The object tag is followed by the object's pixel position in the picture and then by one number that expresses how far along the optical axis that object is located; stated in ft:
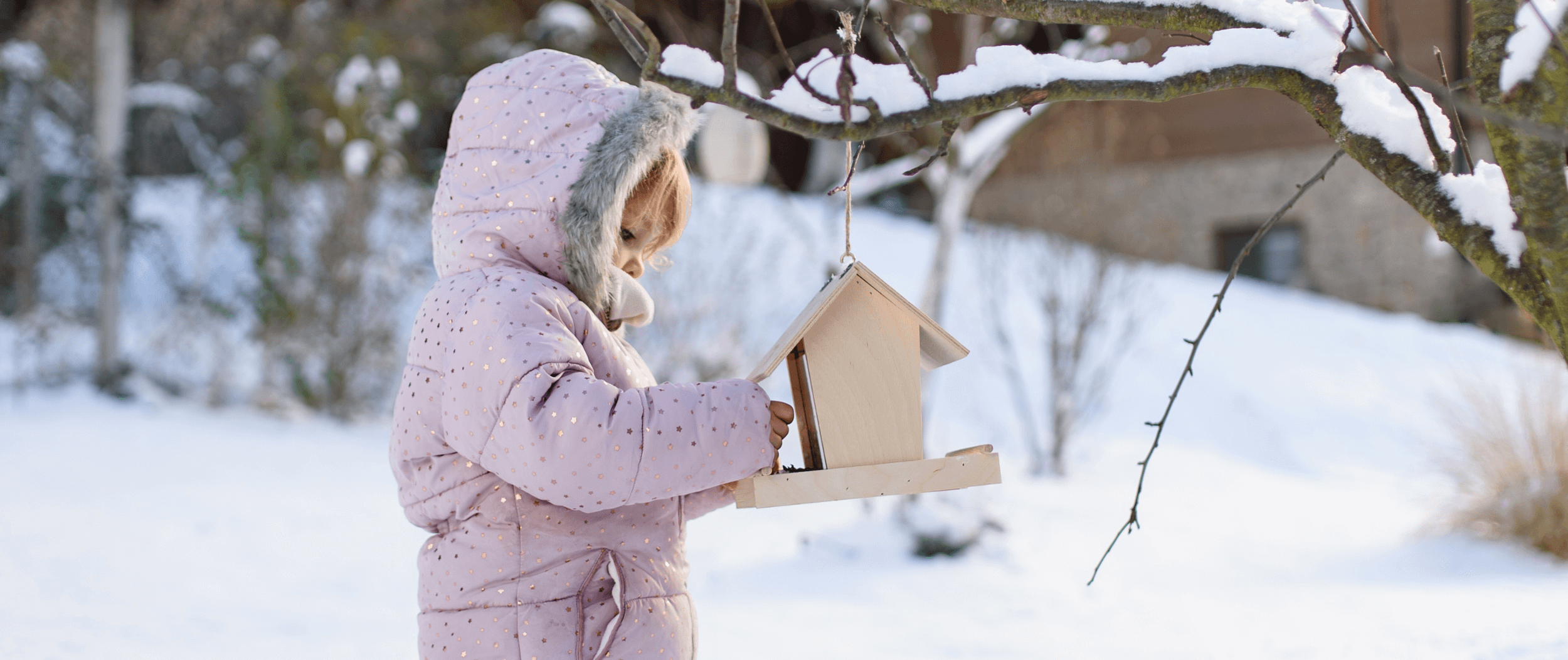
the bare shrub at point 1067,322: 19.86
